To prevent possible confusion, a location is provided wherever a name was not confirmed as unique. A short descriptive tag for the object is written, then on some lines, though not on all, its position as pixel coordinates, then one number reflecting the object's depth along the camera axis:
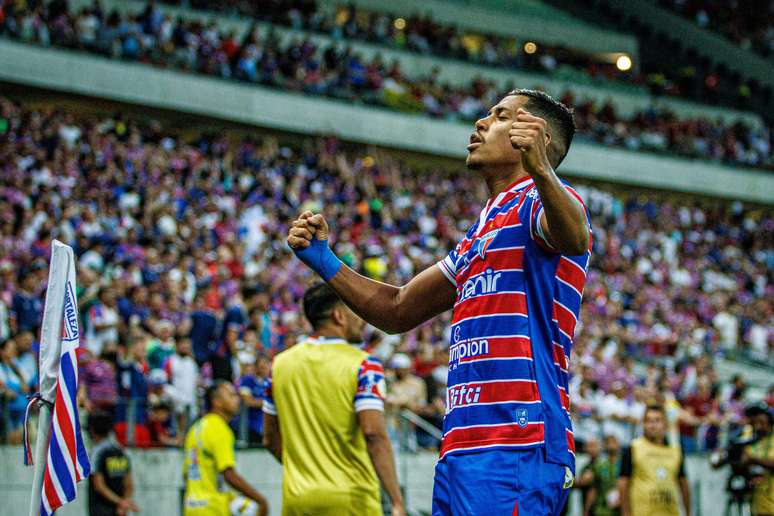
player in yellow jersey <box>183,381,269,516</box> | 8.09
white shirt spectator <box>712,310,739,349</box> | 24.30
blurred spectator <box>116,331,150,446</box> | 10.92
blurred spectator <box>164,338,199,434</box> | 11.31
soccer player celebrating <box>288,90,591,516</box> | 3.54
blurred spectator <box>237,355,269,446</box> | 11.30
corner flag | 4.53
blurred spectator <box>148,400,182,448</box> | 11.16
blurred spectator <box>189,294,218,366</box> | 12.56
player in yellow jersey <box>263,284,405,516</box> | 5.74
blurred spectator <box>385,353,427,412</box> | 12.54
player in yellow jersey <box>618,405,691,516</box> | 10.02
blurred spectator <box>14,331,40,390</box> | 10.63
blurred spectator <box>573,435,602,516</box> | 12.24
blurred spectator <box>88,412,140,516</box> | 9.55
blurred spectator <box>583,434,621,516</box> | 11.88
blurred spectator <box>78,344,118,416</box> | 10.62
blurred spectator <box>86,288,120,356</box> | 11.84
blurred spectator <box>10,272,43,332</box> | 11.58
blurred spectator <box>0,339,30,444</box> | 10.34
